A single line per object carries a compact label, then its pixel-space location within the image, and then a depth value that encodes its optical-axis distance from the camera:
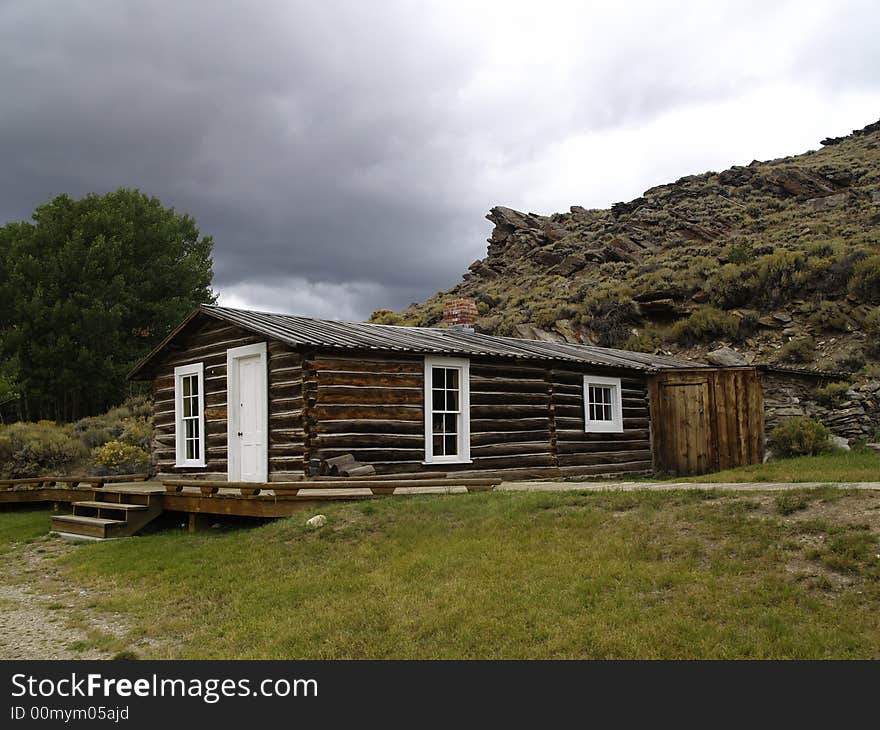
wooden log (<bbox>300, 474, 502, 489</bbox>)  11.62
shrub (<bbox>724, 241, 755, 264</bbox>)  33.62
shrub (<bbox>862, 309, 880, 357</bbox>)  24.20
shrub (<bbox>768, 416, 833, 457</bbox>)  17.75
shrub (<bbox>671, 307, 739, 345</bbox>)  28.48
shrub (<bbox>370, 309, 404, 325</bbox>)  43.94
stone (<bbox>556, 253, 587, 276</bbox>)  43.34
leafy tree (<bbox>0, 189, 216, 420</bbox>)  30.61
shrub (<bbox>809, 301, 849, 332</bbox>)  26.38
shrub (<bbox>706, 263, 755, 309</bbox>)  30.44
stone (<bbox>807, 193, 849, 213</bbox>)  41.38
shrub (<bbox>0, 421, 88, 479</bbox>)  21.33
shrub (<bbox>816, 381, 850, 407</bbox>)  19.59
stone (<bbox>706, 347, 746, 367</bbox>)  25.86
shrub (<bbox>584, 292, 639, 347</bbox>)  31.06
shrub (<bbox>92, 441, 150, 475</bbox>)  21.25
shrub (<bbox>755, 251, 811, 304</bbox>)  29.38
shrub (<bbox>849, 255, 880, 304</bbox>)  27.02
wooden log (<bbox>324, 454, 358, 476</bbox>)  13.06
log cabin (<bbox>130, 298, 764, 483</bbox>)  13.52
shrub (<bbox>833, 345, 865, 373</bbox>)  23.78
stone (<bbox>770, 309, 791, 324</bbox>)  28.16
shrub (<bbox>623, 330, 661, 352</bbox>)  29.39
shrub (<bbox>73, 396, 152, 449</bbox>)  23.97
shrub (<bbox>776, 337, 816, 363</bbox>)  25.56
